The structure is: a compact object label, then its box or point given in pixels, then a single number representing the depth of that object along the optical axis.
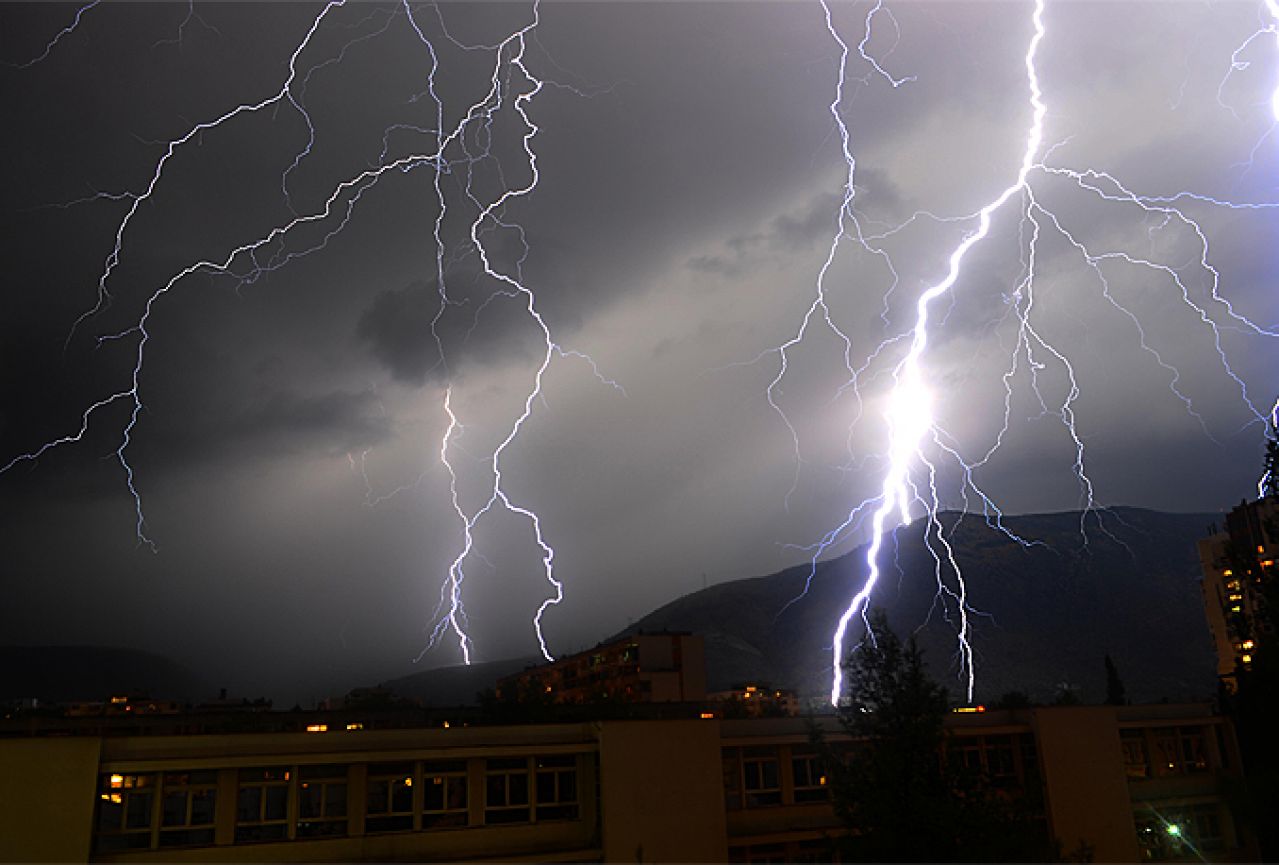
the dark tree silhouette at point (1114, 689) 44.19
